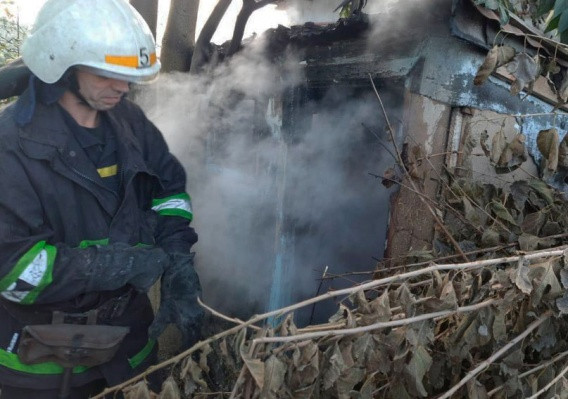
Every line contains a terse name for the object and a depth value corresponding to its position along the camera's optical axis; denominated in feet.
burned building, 11.37
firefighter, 7.56
